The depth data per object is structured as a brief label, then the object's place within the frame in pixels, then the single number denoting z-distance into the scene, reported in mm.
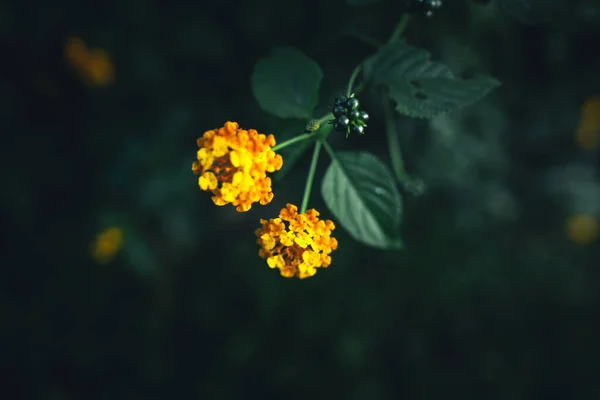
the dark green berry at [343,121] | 453
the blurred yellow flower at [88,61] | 855
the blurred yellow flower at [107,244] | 822
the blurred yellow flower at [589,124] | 1174
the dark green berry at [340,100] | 456
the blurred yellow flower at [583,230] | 1242
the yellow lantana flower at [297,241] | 466
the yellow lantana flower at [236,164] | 451
